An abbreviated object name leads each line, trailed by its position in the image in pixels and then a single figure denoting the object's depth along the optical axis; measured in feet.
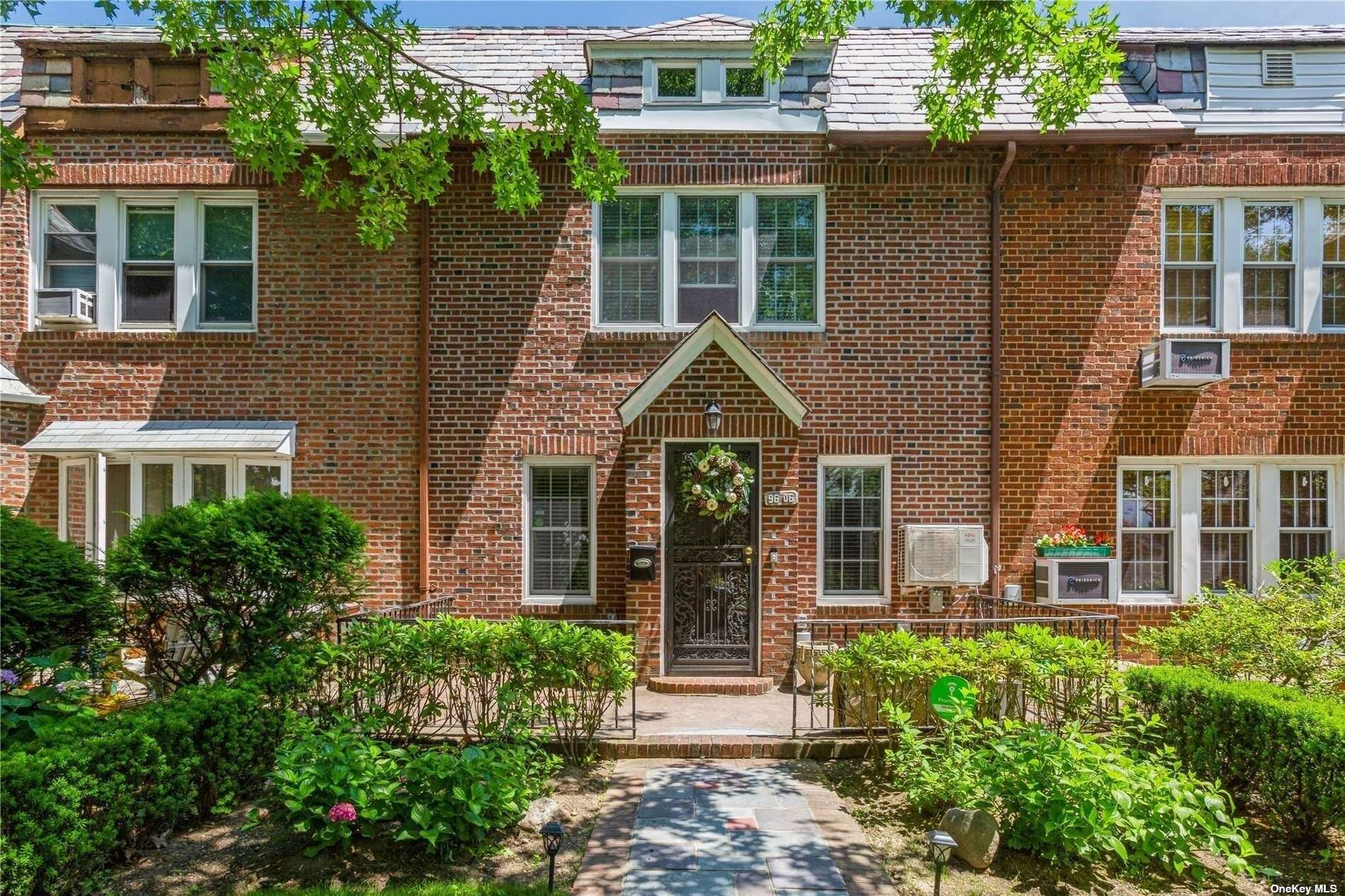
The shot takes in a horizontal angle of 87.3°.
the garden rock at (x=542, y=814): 16.28
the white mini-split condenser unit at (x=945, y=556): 27.81
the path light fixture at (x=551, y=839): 12.91
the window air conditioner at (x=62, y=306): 28.86
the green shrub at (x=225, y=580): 20.17
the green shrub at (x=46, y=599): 16.87
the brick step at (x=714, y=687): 25.72
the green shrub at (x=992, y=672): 19.34
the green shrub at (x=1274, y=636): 20.65
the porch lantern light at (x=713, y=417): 26.66
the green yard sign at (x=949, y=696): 18.21
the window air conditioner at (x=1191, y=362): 27.76
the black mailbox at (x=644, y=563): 26.58
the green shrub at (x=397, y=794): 14.51
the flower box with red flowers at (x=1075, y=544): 28.09
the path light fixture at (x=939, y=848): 12.82
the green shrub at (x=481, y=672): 19.27
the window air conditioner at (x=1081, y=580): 27.84
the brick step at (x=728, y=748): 20.54
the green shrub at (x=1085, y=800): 14.17
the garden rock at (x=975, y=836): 14.84
